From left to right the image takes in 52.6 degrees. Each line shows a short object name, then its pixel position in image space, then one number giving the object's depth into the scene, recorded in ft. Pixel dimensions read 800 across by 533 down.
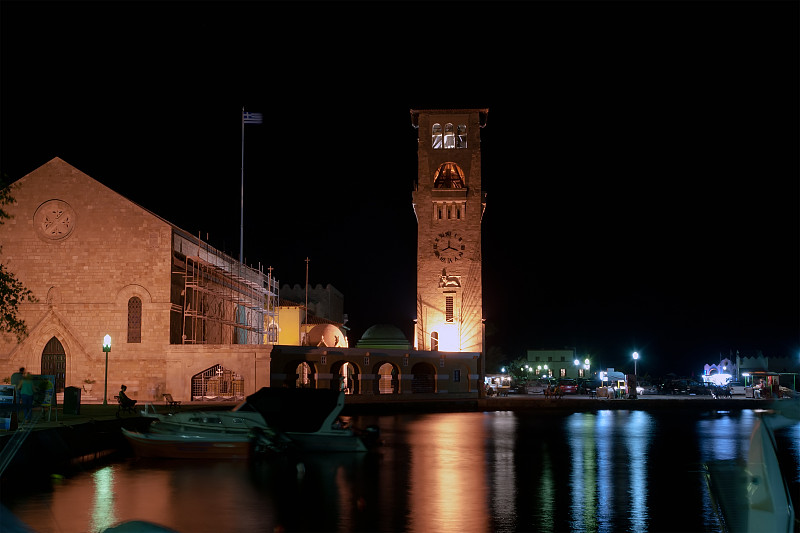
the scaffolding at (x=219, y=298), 157.48
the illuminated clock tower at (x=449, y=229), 205.46
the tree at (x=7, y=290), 94.68
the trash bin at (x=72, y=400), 96.68
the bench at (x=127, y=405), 98.37
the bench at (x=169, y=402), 120.47
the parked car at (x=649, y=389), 235.03
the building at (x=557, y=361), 439.14
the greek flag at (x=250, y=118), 169.27
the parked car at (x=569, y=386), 219.61
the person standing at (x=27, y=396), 84.53
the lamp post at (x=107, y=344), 111.90
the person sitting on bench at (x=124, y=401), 97.60
